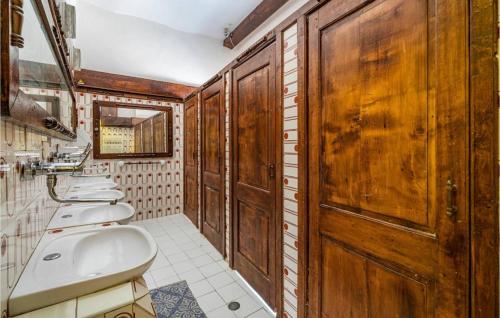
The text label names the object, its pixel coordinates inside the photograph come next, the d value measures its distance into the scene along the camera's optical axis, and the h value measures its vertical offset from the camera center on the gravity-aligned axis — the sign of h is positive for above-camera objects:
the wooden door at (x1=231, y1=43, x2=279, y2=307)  1.65 -0.14
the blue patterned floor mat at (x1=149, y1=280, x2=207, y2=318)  1.67 -1.18
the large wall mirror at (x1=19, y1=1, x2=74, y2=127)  0.65 +0.36
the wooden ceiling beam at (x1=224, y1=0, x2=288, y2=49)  2.21 +1.53
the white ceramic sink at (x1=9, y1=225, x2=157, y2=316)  0.62 -0.38
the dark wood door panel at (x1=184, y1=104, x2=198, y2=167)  3.25 +0.34
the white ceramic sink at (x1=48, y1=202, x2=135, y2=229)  1.22 -0.36
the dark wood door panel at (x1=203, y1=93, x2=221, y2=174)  2.53 +0.27
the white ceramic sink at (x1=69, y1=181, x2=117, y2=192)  2.12 -0.29
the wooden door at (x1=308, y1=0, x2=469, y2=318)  0.75 -0.02
